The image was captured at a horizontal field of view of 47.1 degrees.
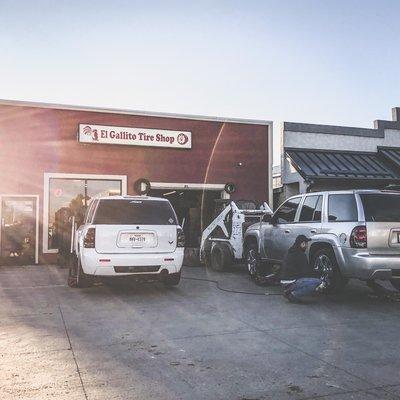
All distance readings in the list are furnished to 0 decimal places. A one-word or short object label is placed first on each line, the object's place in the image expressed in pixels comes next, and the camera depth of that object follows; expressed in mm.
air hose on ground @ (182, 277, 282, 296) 9177
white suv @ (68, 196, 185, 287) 8680
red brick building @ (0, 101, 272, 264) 15773
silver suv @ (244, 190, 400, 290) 7842
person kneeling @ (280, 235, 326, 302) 8172
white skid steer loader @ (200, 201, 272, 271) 12797
